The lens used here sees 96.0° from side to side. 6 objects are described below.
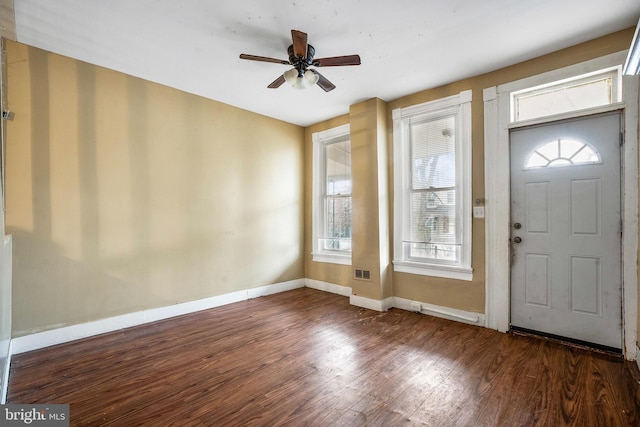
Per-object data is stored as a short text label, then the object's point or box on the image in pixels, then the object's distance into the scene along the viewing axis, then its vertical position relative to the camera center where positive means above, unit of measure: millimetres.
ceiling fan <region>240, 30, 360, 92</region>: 2393 +1299
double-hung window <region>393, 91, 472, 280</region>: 3412 +267
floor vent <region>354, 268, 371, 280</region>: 3984 -908
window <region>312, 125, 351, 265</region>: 4766 +238
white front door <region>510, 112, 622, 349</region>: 2600 -220
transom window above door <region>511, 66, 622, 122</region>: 2643 +1101
